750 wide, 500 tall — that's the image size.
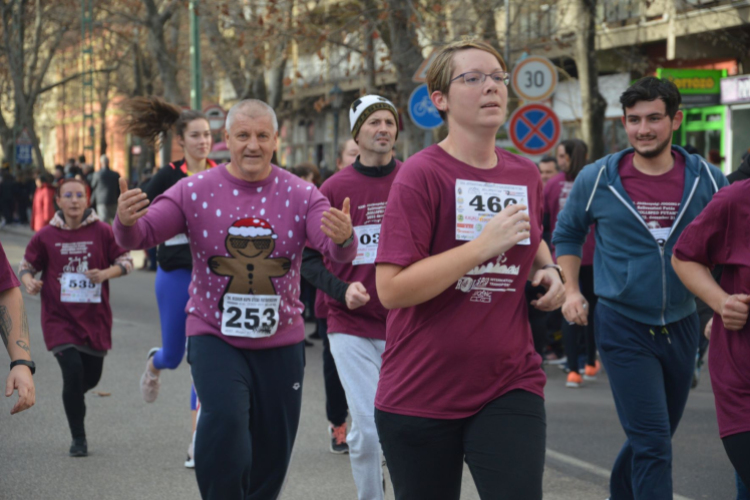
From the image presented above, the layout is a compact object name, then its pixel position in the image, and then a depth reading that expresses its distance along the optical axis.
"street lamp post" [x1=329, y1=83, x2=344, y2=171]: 33.50
